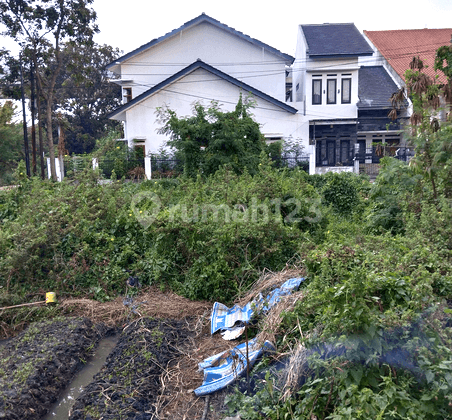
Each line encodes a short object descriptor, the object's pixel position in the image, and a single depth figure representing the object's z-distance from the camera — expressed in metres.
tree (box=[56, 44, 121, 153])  33.34
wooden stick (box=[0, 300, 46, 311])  6.10
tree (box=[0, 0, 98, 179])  20.80
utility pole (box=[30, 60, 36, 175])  19.30
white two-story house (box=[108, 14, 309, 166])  19.88
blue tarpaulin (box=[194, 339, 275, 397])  4.03
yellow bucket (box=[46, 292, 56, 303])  6.28
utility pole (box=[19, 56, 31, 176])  19.27
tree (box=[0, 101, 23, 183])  27.89
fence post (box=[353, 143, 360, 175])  21.03
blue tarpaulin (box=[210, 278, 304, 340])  4.92
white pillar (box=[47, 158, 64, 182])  18.78
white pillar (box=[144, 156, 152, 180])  16.64
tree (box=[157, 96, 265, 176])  11.62
